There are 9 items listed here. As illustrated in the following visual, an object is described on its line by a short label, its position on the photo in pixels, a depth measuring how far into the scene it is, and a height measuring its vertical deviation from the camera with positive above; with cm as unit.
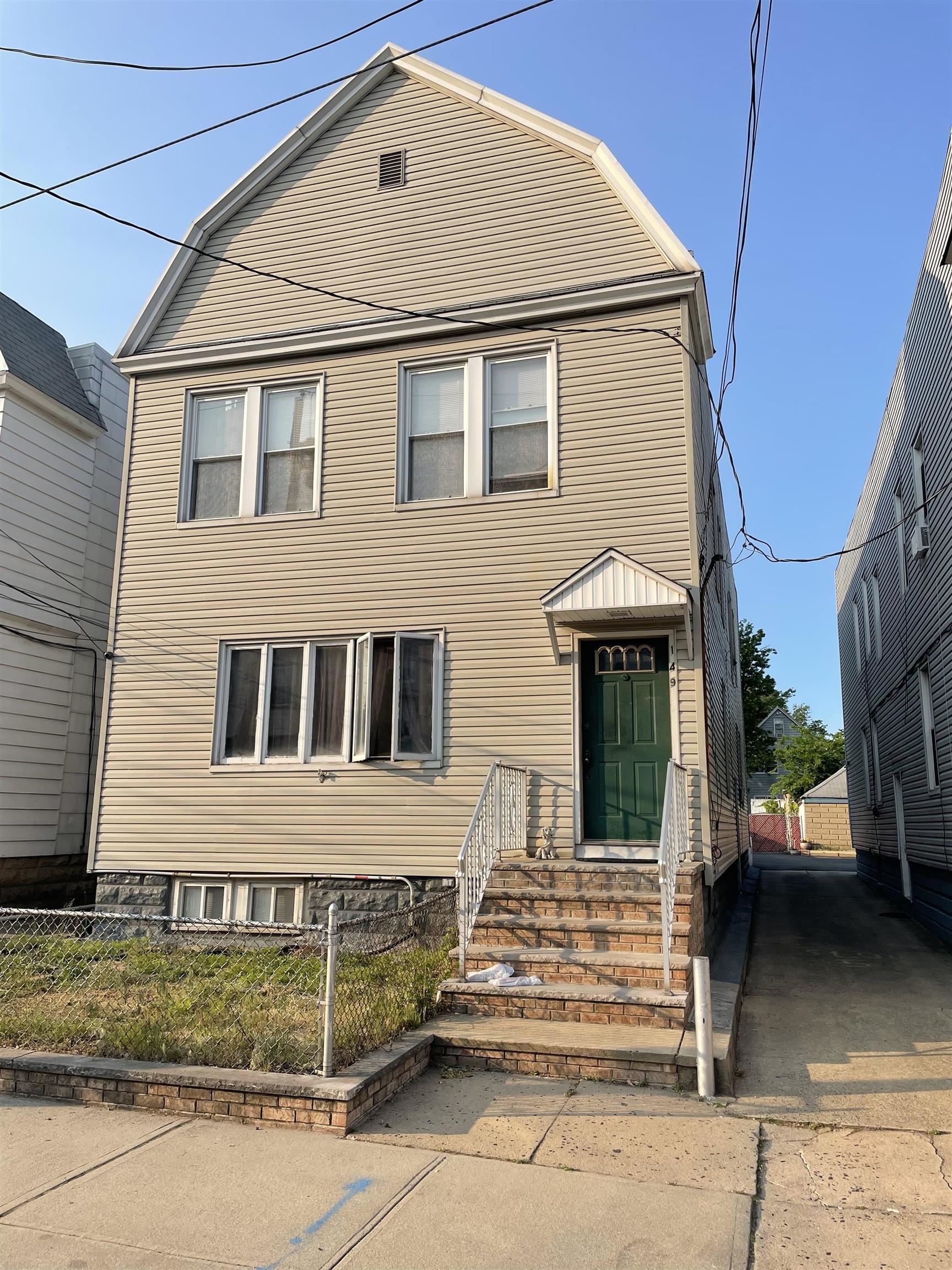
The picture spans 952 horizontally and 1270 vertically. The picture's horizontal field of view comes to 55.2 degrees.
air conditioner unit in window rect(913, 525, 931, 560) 1245 +369
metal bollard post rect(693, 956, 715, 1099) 541 -130
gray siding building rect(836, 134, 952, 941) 1136 +317
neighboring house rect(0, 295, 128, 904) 1168 +286
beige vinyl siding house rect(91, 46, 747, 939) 928 +311
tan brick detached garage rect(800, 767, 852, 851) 4172 -53
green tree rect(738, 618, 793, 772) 3606 +488
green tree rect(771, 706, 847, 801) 5241 +285
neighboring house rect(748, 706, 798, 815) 6112 +245
